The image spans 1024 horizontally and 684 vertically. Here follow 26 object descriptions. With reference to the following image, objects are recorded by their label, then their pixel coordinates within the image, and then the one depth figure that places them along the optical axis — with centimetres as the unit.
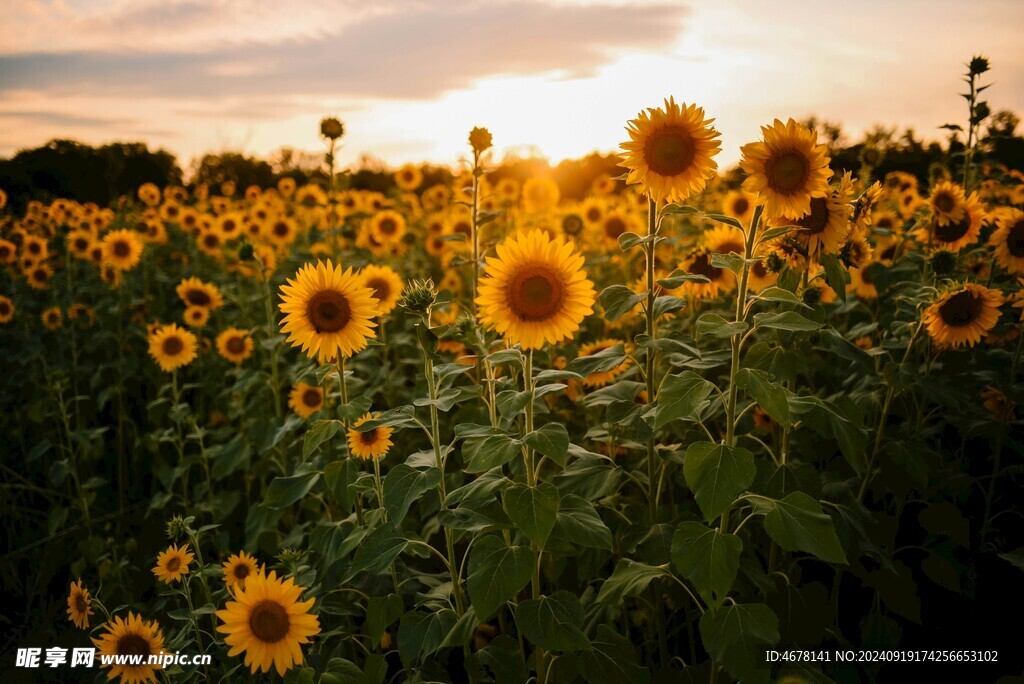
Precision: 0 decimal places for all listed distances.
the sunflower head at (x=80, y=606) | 234
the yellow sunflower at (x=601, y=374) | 317
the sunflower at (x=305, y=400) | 349
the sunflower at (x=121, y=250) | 532
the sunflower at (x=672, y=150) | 211
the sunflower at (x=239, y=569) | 254
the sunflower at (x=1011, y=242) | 299
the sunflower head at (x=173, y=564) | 239
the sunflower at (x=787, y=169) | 197
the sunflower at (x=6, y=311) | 531
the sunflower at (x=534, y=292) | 196
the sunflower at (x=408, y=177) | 756
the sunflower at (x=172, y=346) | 405
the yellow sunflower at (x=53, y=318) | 538
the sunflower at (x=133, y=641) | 214
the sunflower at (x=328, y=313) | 232
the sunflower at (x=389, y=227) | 585
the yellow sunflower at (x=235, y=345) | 425
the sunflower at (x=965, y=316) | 246
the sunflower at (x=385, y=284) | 357
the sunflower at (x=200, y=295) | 475
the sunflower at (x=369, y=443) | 239
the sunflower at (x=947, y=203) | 313
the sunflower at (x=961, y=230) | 319
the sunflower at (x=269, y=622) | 195
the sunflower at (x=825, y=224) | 222
